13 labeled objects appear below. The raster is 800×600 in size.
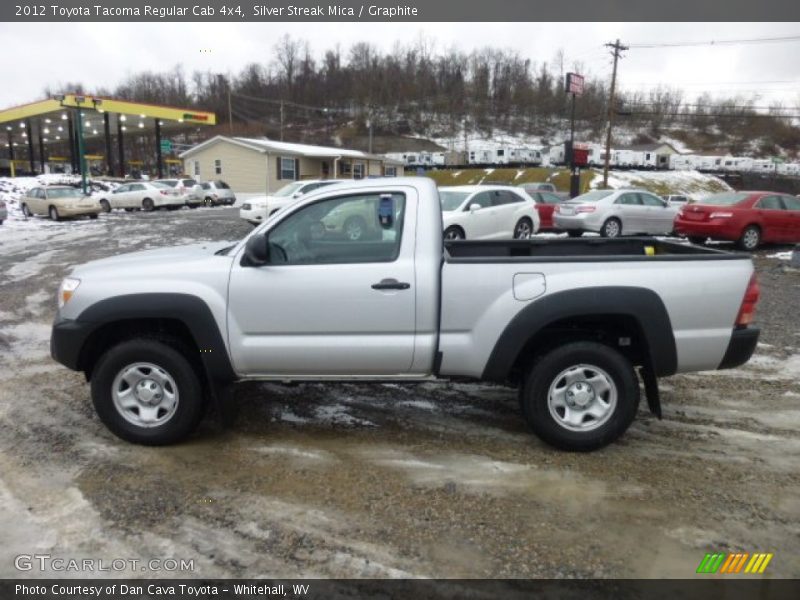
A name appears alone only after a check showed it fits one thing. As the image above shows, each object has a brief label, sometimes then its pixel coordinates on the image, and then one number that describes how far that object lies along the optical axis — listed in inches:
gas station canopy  1590.8
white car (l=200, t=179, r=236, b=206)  1318.9
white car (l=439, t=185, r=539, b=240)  510.0
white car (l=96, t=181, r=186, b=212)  1154.0
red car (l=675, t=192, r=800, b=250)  553.3
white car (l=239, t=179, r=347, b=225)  768.9
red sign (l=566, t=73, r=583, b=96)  1889.8
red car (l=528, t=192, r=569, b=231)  708.0
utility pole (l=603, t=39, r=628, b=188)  1672.0
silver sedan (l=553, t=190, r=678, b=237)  636.7
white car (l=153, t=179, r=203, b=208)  1220.5
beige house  1566.2
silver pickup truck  148.5
